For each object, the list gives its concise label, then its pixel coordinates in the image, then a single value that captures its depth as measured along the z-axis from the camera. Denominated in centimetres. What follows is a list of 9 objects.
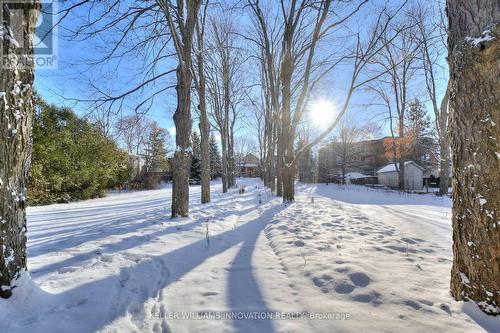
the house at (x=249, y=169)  6120
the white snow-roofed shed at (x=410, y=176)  2731
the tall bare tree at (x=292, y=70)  702
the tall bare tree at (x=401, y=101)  1759
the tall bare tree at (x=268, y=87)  927
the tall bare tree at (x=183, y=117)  577
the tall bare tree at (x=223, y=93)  1452
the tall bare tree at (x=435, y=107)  1425
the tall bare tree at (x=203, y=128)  898
